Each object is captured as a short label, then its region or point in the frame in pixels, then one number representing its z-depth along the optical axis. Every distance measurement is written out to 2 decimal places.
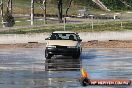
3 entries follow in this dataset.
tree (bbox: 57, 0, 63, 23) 62.28
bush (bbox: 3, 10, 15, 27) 57.76
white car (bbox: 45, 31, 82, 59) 30.52
